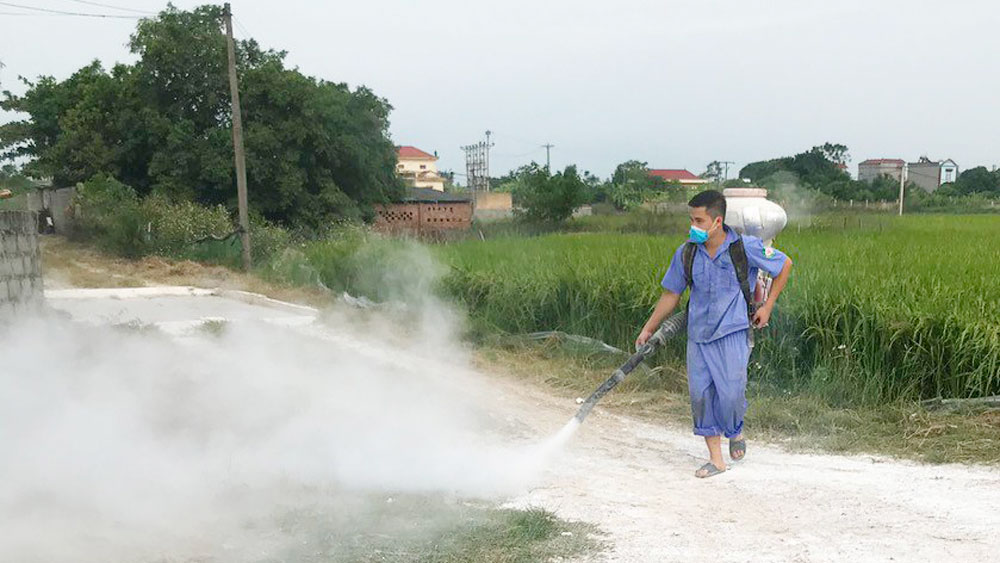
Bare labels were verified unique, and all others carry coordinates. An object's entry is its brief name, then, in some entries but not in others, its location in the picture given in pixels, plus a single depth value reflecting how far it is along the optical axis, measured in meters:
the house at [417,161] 91.56
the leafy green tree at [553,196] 24.48
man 4.04
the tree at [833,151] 50.03
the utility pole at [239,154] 15.66
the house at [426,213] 28.31
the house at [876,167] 62.01
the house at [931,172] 60.78
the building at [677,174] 89.76
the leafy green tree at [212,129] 21.94
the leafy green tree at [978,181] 43.25
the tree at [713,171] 49.13
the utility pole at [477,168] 54.22
